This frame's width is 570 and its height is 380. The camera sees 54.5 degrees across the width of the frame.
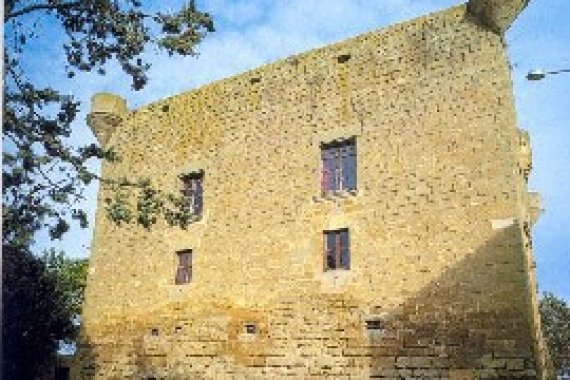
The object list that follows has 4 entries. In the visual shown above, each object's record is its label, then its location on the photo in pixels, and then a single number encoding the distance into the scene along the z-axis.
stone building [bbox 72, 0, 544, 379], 9.68
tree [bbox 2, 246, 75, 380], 16.45
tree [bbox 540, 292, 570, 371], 33.38
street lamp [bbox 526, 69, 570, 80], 8.28
